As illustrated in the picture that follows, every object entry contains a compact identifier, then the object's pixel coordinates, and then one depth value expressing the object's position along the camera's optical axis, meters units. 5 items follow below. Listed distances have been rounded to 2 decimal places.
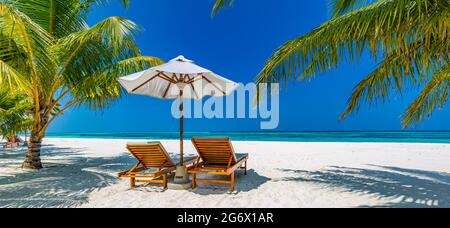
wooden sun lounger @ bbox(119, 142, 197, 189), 3.82
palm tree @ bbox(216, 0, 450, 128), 2.45
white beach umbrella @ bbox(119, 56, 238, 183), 3.57
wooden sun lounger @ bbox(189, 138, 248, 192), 3.84
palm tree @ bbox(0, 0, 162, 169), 4.74
